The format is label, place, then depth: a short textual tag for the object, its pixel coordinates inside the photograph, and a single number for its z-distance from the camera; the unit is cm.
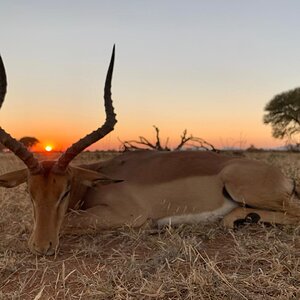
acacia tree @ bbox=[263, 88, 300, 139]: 2989
